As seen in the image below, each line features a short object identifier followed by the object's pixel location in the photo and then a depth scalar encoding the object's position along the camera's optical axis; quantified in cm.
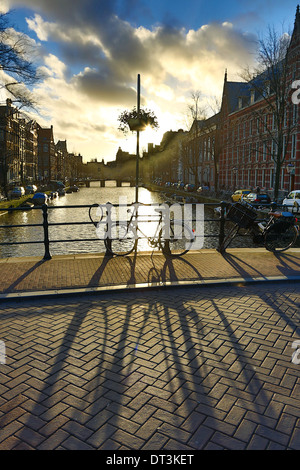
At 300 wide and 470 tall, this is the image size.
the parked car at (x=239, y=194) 3253
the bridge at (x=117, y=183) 11280
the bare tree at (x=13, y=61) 2158
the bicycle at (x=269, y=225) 857
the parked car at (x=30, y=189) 4864
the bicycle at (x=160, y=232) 807
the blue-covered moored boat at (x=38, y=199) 3684
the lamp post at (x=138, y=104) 762
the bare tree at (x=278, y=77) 2470
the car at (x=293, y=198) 2375
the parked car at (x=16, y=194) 3809
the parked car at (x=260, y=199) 2691
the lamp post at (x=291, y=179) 3276
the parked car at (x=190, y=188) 5428
